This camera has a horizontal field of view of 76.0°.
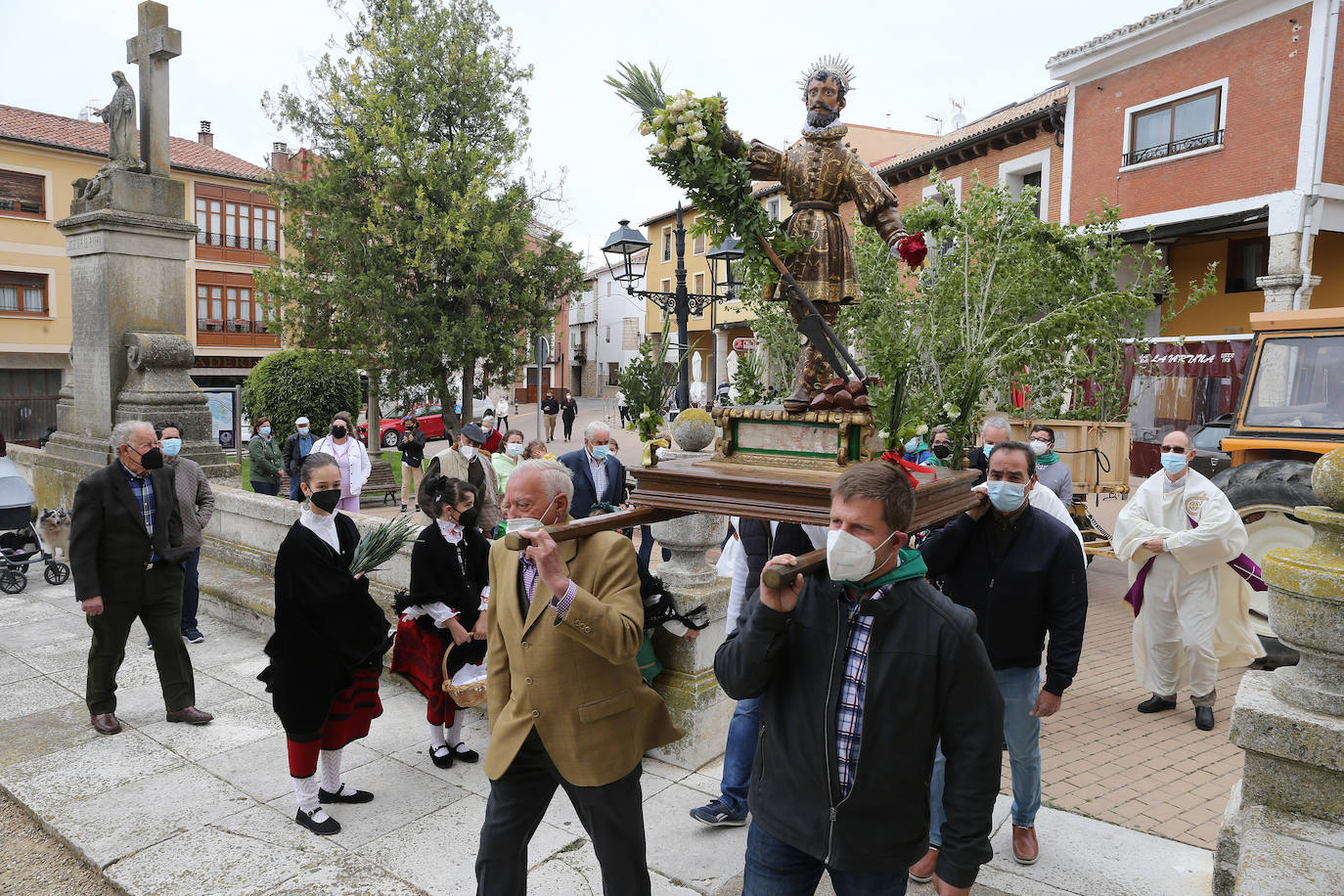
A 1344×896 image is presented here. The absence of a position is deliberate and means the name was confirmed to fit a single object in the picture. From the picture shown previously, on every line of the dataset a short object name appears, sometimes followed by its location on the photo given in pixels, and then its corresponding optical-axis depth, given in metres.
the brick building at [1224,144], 15.63
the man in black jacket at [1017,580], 3.81
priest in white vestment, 5.96
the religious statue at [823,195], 3.76
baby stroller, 8.95
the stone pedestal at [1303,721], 2.80
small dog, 9.44
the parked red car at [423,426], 27.12
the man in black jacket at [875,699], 2.33
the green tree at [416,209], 15.70
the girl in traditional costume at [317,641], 4.25
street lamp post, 9.61
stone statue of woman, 10.02
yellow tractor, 7.39
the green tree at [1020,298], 12.17
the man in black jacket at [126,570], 5.36
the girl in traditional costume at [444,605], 4.76
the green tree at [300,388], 17.72
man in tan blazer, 2.96
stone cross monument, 9.72
